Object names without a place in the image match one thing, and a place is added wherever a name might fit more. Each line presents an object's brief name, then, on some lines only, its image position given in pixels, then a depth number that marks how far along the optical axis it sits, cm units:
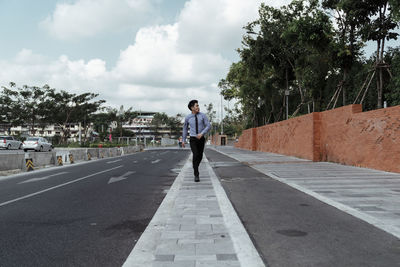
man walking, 809
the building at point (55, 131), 12214
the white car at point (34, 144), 2941
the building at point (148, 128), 12569
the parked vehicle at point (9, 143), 3261
